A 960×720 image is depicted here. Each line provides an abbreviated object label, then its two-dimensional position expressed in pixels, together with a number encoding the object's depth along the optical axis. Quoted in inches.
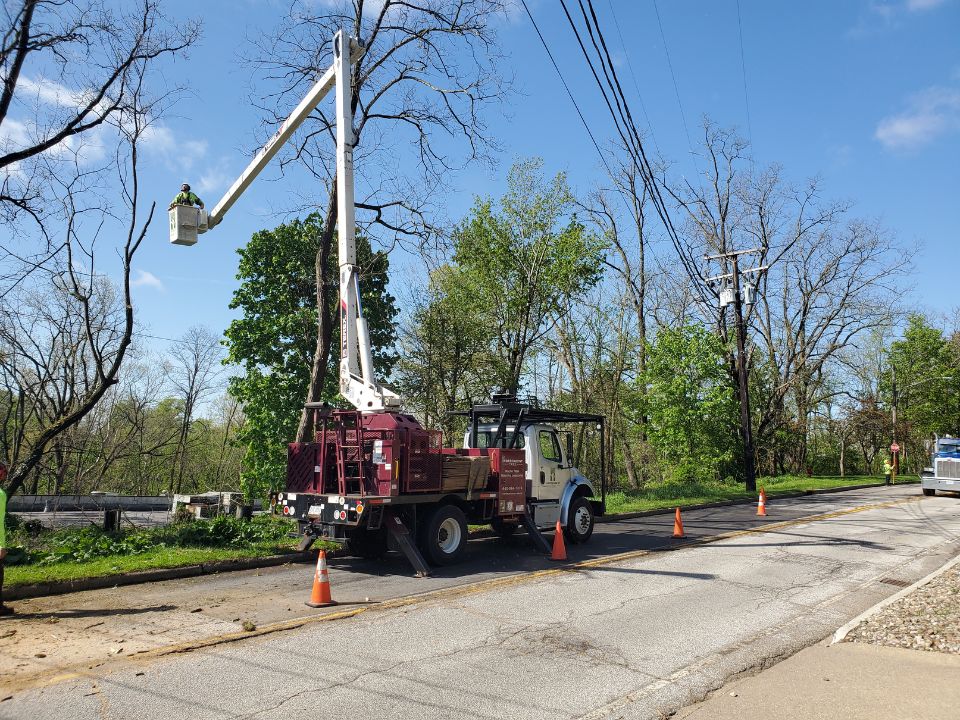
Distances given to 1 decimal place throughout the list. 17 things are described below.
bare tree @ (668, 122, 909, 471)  1648.6
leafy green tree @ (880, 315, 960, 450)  2384.4
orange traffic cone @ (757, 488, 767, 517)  796.6
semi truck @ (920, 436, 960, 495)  1174.3
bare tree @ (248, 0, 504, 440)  621.9
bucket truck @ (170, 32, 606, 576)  406.9
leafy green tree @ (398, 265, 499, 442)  1190.3
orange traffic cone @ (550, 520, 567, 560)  467.5
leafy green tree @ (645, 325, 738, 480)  1268.5
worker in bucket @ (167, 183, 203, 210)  379.2
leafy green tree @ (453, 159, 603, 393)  1115.9
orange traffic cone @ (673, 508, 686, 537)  592.1
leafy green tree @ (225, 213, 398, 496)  1077.1
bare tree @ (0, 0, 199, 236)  493.0
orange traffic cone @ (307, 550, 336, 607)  323.6
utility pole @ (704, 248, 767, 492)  1199.6
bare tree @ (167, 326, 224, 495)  1849.8
